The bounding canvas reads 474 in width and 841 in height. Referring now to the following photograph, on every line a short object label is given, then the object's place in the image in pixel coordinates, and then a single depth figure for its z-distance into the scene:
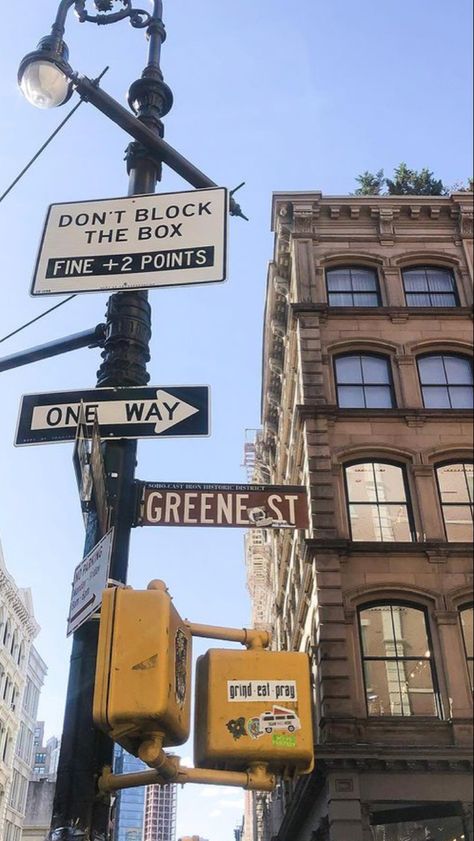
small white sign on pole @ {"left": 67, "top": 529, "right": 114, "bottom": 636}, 3.57
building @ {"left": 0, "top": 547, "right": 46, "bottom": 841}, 58.44
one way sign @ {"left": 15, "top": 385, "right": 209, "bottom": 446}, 4.44
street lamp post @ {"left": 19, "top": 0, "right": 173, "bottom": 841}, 3.30
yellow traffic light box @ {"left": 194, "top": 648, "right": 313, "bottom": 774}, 2.88
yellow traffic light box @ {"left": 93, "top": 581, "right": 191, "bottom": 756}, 2.51
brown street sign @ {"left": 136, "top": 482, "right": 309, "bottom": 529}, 4.93
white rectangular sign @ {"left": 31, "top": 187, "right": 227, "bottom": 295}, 4.88
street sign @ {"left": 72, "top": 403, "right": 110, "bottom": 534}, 3.82
